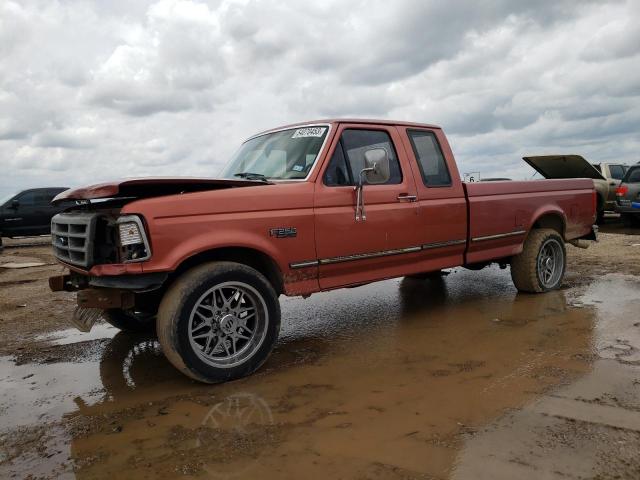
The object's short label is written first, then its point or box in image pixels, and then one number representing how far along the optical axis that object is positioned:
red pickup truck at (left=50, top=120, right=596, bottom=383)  3.48
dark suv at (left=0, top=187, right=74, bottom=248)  14.77
